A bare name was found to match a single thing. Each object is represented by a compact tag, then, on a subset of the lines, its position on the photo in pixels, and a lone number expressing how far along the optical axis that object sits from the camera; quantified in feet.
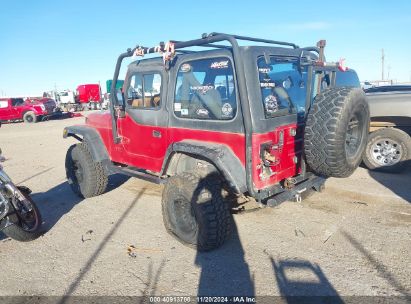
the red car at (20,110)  73.15
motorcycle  12.37
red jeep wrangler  11.00
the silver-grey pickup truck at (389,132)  19.52
